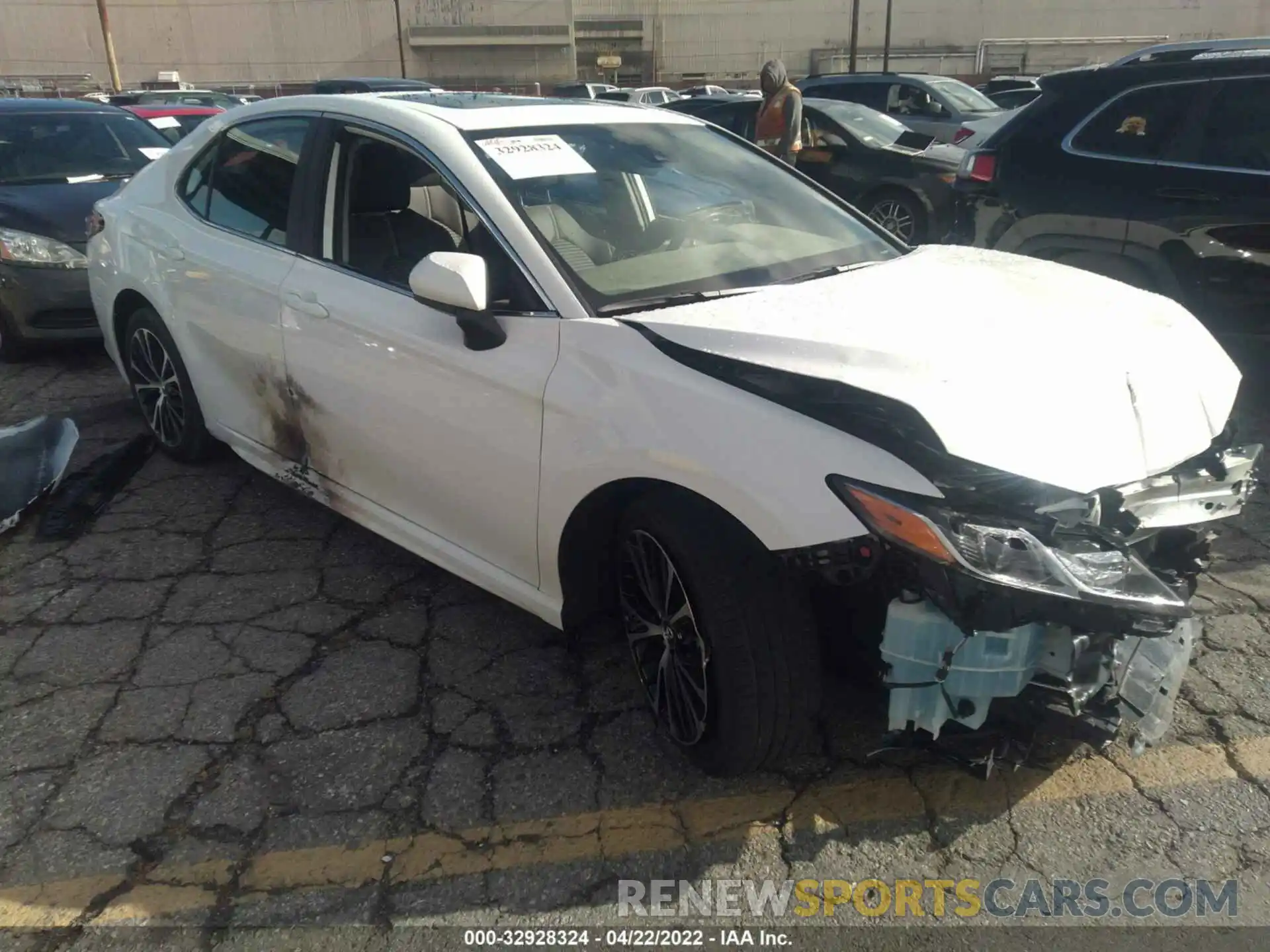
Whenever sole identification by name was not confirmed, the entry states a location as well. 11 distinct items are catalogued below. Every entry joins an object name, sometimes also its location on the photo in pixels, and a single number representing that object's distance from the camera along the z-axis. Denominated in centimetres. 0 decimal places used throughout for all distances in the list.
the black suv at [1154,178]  460
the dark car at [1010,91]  1783
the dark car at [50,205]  596
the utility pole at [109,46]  4247
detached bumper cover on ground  415
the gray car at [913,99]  1322
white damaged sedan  205
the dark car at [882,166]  914
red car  1023
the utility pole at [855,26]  3966
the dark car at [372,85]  2022
